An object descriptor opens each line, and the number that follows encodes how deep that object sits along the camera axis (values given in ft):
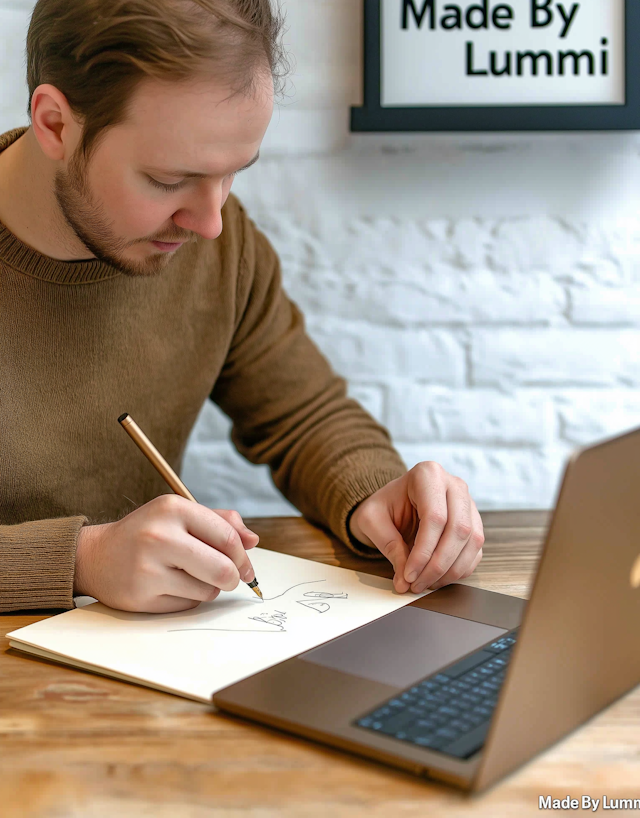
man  2.57
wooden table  1.57
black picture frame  4.04
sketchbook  2.06
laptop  1.52
